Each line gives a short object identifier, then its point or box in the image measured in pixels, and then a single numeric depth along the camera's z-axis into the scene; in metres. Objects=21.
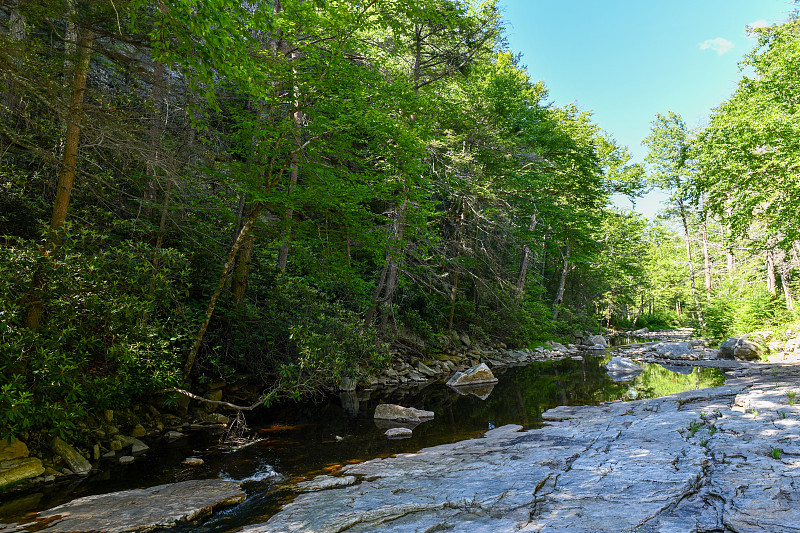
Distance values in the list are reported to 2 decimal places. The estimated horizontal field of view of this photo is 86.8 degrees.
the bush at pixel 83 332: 5.73
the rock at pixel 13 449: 5.78
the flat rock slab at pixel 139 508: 4.22
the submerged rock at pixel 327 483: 5.29
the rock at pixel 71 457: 6.23
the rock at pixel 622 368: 15.64
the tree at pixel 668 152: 29.41
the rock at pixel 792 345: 15.95
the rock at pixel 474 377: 14.71
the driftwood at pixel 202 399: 8.19
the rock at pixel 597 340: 30.39
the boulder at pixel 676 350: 19.48
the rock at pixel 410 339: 18.05
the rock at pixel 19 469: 5.51
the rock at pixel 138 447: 7.28
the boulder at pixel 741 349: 16.58
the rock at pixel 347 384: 12.91
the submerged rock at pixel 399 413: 9.59
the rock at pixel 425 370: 16.48
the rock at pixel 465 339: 21.41
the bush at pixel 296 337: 9.49
